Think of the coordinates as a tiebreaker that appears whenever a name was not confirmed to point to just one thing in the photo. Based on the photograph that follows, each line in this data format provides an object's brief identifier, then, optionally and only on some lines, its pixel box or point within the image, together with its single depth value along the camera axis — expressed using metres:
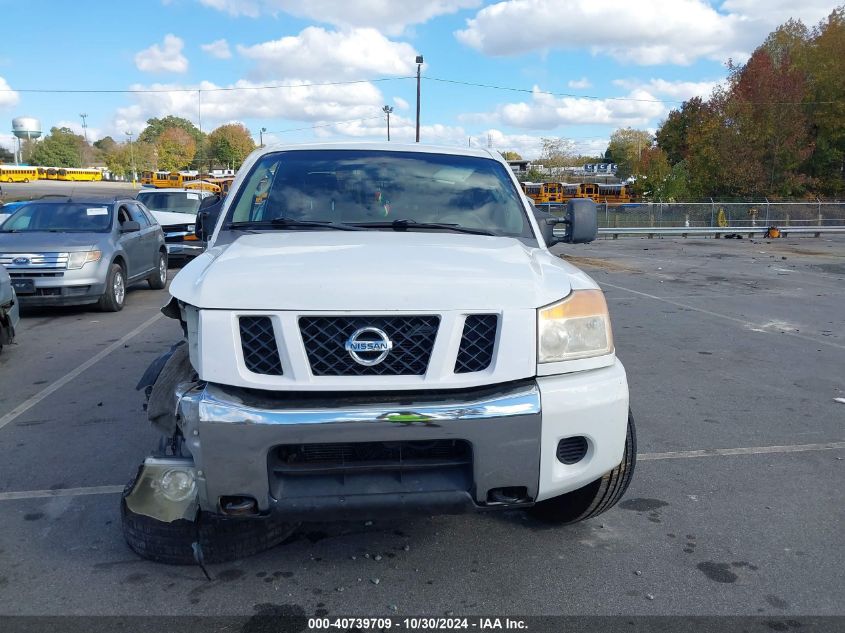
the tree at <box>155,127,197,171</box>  106.25
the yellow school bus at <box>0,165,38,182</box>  85.62
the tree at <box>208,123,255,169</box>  99.50
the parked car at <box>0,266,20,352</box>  7.40
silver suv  9.99
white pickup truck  2.78
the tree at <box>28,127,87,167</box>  129.62
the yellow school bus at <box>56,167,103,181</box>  95.31
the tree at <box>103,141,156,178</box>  107.94
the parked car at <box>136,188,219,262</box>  16.75
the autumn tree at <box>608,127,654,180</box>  103.31
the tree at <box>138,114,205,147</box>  135.38
